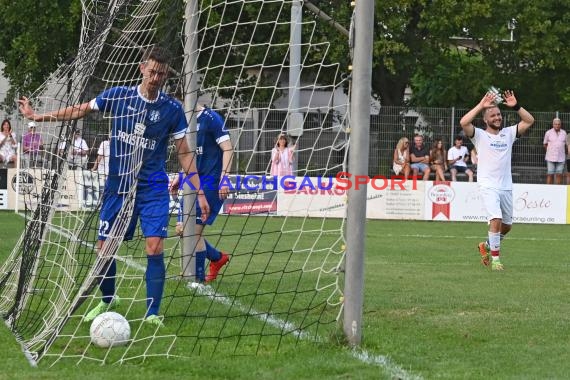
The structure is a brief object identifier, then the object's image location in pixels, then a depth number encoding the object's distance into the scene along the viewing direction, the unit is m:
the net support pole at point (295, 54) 7.68
